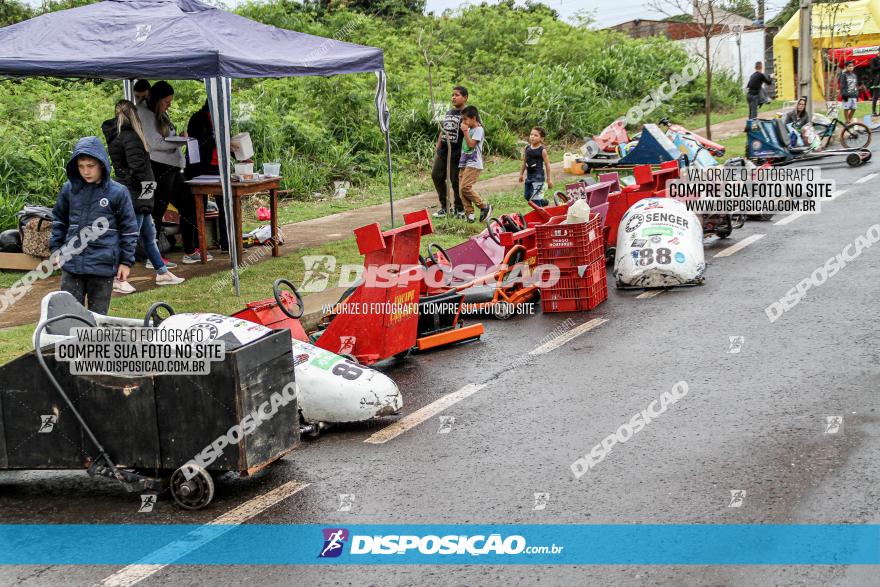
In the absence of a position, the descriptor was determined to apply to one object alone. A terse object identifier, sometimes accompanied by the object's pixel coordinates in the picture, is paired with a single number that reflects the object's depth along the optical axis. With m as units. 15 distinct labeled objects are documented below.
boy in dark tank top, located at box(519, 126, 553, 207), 15.82
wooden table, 13.62
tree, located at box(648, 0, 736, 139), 22.58
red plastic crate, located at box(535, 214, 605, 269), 11.08
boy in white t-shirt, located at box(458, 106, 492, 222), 15.83
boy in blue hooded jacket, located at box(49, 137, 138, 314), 8.61
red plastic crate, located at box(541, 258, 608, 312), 11.17
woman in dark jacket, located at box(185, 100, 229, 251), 14.53
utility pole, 26.44
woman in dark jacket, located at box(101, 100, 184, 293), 11.95
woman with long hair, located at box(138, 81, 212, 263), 13.48
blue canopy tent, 11.50
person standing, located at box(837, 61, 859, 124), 28.92
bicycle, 23.58
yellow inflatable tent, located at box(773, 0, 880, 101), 38.19
